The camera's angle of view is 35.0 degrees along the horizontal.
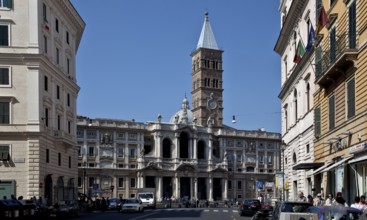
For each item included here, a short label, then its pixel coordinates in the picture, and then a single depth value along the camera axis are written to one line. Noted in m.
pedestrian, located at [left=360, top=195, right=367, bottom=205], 18.23
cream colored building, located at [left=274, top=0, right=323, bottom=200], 35.06
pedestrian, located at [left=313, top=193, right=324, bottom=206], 25.90
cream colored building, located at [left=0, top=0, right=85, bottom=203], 42.44
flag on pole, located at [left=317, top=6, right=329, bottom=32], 26.46
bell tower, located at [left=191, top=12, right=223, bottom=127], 146.50
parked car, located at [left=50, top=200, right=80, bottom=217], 37.47
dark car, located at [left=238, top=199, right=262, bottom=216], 41.77
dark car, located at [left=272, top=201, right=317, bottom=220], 16.23
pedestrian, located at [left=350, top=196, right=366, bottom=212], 17.71
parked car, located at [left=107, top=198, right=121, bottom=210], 60.88
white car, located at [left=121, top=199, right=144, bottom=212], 48.88
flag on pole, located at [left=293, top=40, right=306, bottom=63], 35.16
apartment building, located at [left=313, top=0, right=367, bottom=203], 21.63
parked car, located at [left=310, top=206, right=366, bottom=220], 11.67
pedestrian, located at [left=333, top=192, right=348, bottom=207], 18.71
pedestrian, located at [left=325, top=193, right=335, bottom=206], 23.97
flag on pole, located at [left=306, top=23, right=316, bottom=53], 30.28
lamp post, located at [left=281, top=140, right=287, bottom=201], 47.25
